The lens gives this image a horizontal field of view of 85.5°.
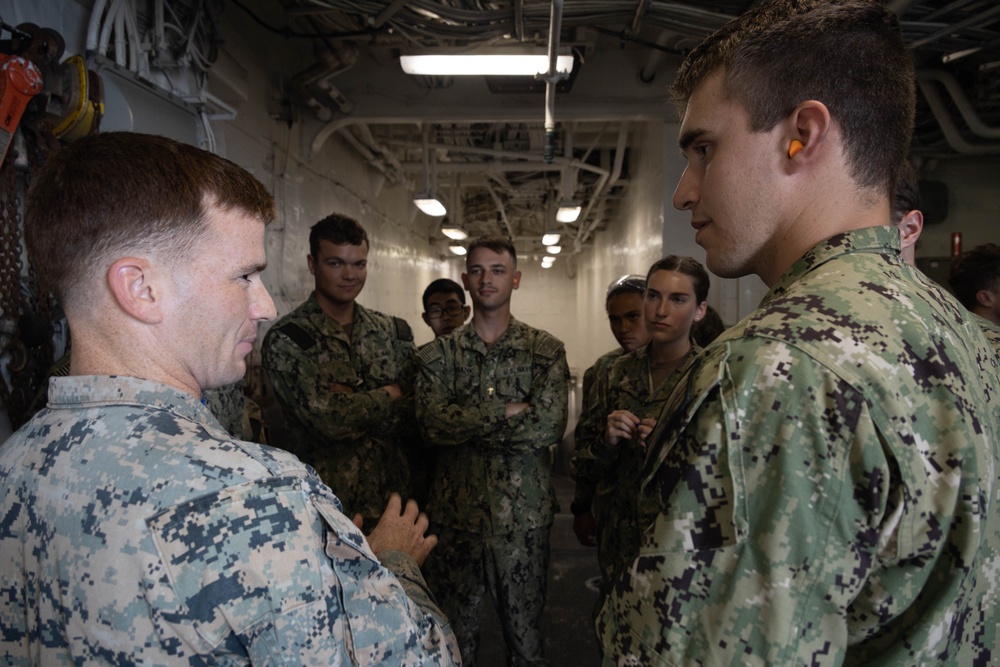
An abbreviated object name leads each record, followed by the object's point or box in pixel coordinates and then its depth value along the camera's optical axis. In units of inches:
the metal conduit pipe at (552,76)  96.7
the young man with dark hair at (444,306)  173.0
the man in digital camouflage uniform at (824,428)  28.0
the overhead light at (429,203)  221.0
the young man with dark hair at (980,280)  104.2
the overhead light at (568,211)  251.0
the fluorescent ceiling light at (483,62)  122.5
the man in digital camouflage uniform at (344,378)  101.4
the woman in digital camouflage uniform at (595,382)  99.7
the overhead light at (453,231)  318.7
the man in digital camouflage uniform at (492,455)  99.0
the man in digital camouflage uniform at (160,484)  28.6
